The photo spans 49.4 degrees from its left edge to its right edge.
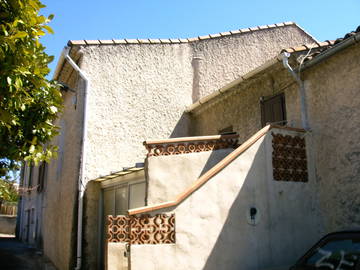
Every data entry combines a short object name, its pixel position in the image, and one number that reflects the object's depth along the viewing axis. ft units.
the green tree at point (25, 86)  14.26
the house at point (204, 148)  20.67
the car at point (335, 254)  14.89
